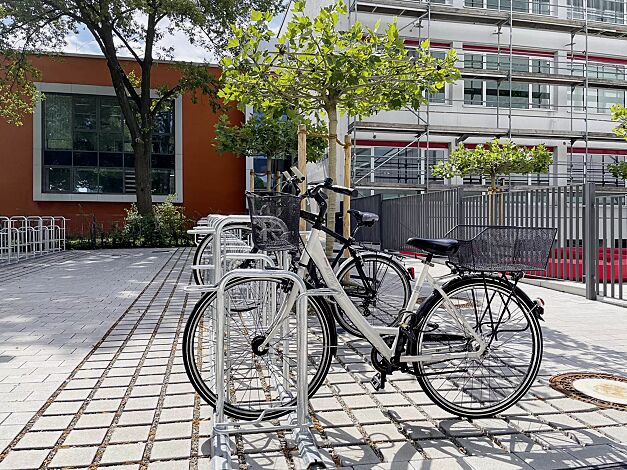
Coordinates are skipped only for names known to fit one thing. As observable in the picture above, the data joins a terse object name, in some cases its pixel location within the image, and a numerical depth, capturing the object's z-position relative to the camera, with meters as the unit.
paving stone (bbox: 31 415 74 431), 3.26
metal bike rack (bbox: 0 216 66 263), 13.54
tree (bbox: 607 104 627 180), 11.81
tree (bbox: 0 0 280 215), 17.52
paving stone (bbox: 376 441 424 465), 2.86
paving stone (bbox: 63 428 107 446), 3.05
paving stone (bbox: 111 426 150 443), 3.09
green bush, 19.28
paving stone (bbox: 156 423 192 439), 3.14
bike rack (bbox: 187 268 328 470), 2.81
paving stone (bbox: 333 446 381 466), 2.82
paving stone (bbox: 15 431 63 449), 3.02
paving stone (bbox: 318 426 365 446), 3.06
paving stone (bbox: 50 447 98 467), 2.80
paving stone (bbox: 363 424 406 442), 3.11
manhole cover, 3.69
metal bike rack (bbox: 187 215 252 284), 3.88
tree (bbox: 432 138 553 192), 14.80
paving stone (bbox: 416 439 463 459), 2.91
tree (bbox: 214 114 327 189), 15.32
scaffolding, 19.30
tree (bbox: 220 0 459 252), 6.31
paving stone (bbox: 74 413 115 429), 3.29
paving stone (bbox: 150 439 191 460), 2.88
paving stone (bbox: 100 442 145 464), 2.84
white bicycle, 3.25
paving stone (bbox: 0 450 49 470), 2.78
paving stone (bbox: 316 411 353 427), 3.32
